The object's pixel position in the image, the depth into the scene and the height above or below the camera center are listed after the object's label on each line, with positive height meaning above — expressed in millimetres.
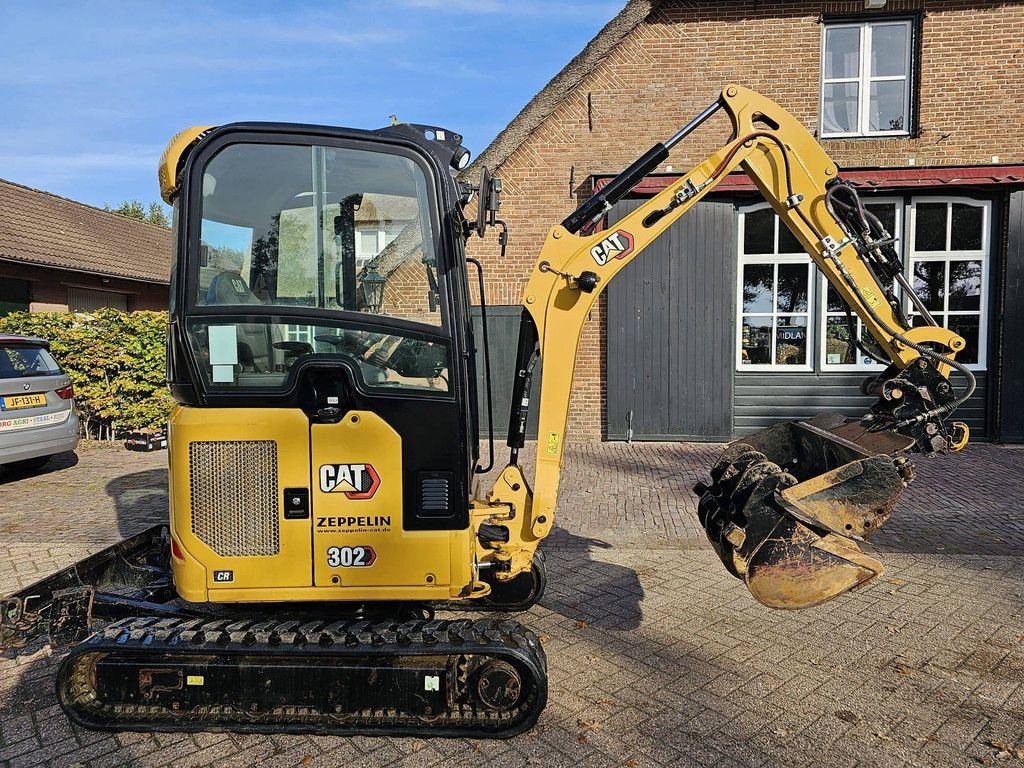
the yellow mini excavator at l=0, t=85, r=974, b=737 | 3238 -592
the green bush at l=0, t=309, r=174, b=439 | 11078 -178
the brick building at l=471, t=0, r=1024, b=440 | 10883 +2488
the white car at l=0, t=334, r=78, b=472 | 8305 -652
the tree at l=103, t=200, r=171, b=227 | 55375 +11141
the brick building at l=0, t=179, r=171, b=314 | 14664 +2065
